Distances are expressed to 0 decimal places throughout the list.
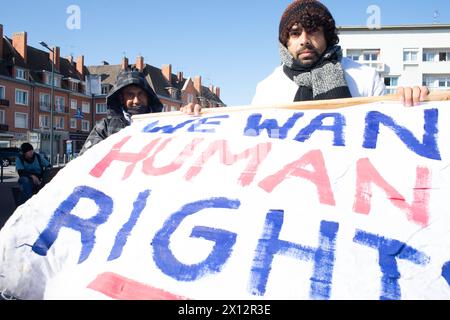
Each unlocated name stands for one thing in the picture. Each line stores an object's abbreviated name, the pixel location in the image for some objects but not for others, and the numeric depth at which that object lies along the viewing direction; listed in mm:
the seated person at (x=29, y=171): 7062
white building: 44156
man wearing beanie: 2150
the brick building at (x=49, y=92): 37500
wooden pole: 1803
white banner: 1287
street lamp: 19214
